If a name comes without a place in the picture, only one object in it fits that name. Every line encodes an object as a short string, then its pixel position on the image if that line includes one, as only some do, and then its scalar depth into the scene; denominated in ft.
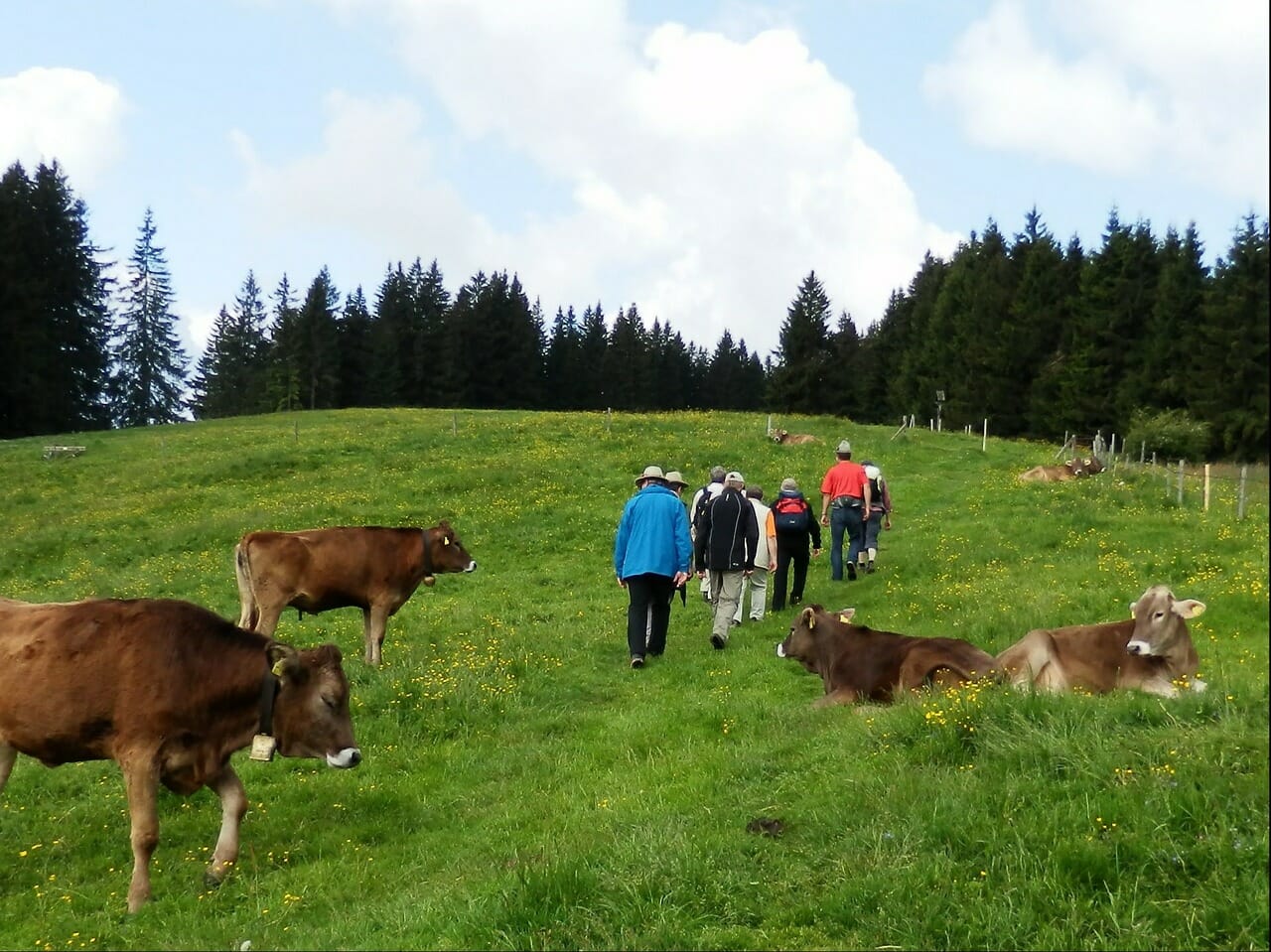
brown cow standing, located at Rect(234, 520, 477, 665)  39.63
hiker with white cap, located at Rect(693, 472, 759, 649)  40.98
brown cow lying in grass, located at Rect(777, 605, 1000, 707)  28.02
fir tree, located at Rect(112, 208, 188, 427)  247.09
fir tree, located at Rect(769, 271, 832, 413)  254.06
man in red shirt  54.34
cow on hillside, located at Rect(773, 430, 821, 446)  109.70
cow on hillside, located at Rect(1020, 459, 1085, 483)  86.26
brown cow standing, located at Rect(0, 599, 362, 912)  20.48
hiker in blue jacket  37.93
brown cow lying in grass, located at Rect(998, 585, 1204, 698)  25.13
